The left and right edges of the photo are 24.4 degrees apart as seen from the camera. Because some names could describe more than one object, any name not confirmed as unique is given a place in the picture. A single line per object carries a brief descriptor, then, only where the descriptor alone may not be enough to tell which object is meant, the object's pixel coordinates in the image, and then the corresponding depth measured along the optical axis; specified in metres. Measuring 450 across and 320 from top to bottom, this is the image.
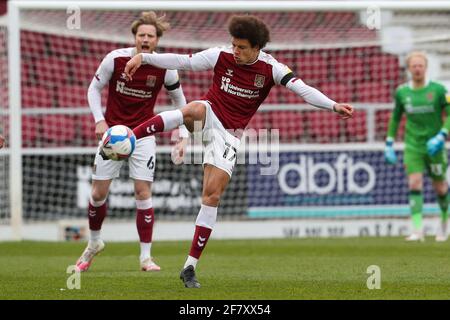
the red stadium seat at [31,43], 16.77
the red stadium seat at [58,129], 16.30
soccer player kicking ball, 7.75
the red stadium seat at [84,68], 17.28
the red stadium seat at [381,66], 17.58
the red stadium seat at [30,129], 16.34
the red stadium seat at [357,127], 17.36
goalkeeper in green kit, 13.46
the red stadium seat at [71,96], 17.38
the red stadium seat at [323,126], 17.39
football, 7.29
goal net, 15.69
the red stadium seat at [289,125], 17.42
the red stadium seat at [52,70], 16.92
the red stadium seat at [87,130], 16.42
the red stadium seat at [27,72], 16.88
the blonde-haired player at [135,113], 9.44
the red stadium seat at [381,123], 17.58
